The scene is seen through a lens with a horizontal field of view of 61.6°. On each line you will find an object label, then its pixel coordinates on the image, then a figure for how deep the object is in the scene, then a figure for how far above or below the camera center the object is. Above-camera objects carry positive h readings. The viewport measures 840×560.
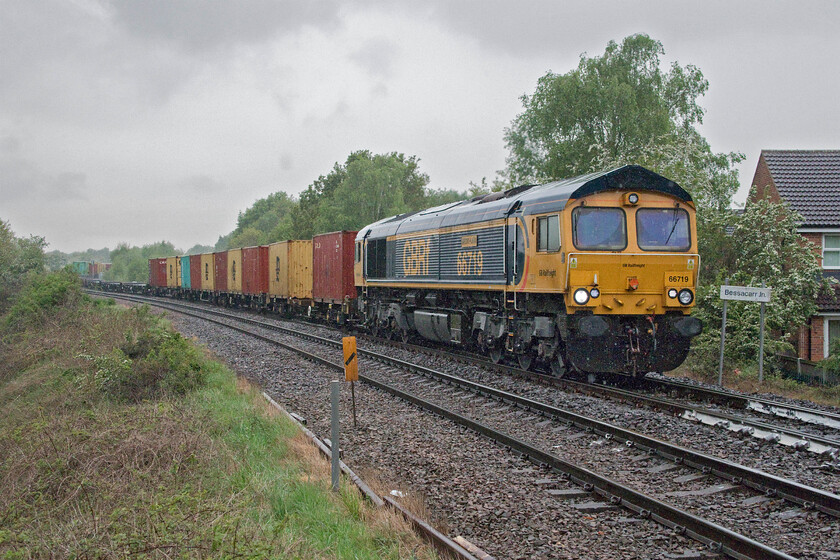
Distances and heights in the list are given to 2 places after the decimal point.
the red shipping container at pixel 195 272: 46.41 +0.35
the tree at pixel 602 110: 39.22 +9.55
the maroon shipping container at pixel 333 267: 23.92 +0.36
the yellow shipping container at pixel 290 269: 28.55 +0.33
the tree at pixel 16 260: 37.75 +1.01
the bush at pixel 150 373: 12.49 -1.74
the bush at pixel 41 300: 28.86 -0.92
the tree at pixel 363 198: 62.84 +7.12
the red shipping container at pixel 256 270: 34.16 +0.35
